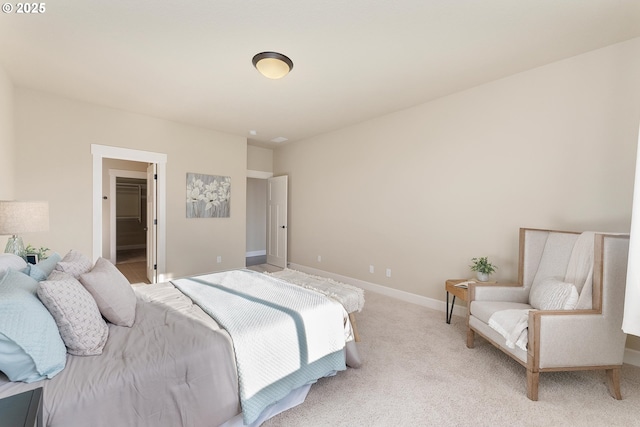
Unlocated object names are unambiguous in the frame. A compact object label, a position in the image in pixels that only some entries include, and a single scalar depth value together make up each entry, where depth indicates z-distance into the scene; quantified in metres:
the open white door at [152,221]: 4.38
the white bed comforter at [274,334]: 1.51
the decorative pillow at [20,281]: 1.32
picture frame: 2.52
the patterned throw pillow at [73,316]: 1.26
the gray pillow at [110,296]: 1.58
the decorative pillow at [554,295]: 1.98
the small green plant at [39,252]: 2.74
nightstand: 0.78
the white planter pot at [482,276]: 2.83
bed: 1.12
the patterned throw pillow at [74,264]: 1.72
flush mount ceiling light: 2.40
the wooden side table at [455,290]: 2.74
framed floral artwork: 4.68
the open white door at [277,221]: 5.82
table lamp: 2.20
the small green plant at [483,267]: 2.82
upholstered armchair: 1.86
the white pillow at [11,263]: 1.61
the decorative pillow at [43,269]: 1.66
